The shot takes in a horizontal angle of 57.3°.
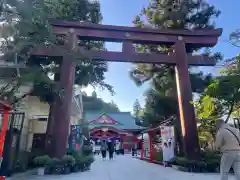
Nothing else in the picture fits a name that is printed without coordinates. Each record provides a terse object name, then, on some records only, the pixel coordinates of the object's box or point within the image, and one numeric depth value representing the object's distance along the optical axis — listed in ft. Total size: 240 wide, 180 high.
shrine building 76.33
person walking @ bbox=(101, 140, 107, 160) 51.73
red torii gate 28.24
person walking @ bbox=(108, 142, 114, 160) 52.13
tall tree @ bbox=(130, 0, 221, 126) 38.01
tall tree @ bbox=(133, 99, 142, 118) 185.47
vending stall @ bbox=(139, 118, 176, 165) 33.35
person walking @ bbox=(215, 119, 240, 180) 13.20
